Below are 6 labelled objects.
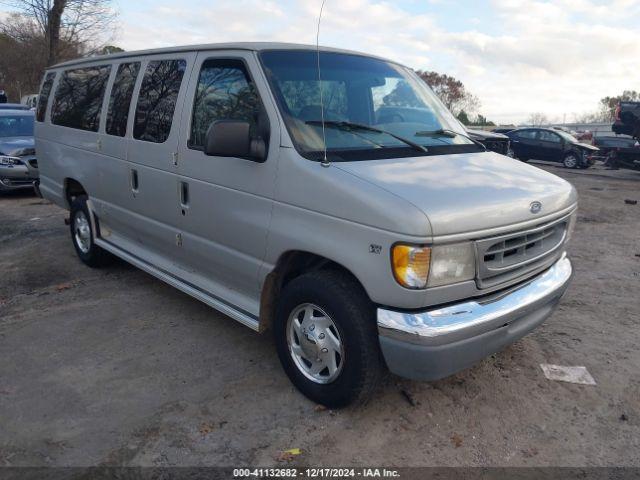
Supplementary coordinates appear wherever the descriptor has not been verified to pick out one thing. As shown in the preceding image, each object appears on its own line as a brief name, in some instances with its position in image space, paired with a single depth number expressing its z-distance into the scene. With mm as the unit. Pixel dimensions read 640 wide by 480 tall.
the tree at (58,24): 23688
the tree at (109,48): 25178
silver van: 2770
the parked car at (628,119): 14836
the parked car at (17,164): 10156
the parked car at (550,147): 19047
